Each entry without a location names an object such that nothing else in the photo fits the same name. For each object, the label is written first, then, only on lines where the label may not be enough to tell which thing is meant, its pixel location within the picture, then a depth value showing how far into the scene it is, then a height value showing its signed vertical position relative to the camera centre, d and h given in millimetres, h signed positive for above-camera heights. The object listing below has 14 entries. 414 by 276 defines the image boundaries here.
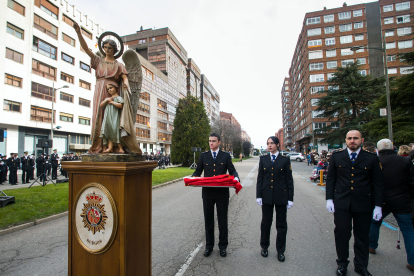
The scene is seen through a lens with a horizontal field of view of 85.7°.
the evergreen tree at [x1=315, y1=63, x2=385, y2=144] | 30047 +6850
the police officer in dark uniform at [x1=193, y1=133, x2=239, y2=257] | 3762 -1075
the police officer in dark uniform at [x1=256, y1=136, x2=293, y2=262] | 3660 -734
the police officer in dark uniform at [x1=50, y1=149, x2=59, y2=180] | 14992 -889
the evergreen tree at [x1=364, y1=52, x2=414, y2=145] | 13055 +2390
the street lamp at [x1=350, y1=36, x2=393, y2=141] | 12720 +1944
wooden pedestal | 2057 -663
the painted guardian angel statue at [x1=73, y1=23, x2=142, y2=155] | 2363 +527
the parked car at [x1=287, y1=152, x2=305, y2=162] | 42500 -1583
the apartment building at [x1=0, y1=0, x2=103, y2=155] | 23625 +9371
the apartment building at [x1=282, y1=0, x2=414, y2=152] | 48219 +24738
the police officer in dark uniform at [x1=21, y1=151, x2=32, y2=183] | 14031 -931
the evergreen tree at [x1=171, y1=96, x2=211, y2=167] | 26859 +2310
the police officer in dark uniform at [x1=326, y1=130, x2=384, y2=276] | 3098 -748
